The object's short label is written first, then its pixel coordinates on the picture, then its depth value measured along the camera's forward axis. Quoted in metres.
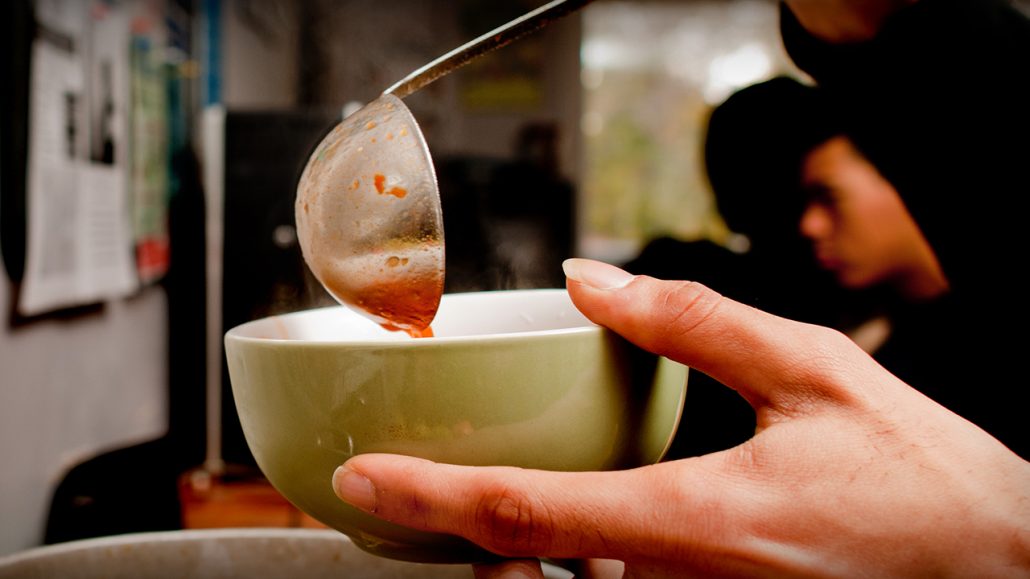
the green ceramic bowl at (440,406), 0.25
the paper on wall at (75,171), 0.82
